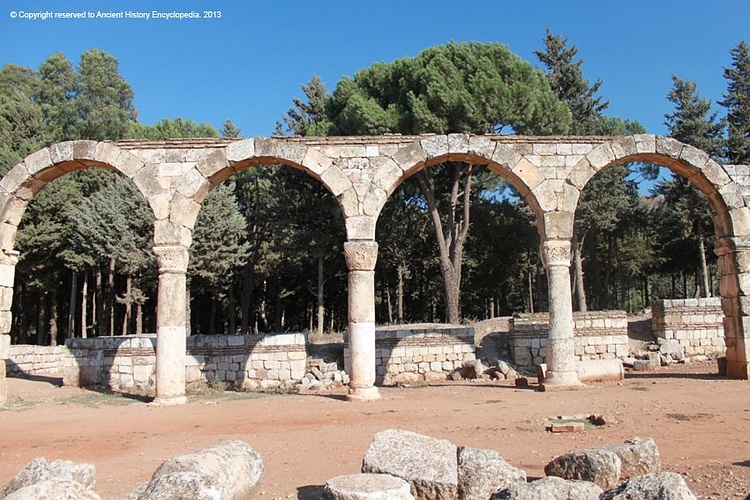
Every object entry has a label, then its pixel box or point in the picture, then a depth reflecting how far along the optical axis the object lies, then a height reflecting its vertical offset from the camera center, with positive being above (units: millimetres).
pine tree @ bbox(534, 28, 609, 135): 31094 +12162
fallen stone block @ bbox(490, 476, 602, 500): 4281 -1284
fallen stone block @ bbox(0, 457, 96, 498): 4699 -1184
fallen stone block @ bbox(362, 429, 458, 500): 4871 -1206
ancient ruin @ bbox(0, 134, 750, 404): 12078 +2927
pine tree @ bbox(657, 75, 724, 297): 29281 +8360
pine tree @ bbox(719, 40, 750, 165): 29109 +10382
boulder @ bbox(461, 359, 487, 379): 15195 -1325
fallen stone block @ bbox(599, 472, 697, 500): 3887 -1182
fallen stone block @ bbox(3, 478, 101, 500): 3898 -1092
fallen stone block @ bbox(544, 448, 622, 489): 4941 -1292
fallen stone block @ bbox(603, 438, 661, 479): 5320 -1311
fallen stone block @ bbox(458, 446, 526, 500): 4898 -1324
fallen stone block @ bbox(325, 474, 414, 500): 4254 -1244
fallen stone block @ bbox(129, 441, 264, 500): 4184 -1155
